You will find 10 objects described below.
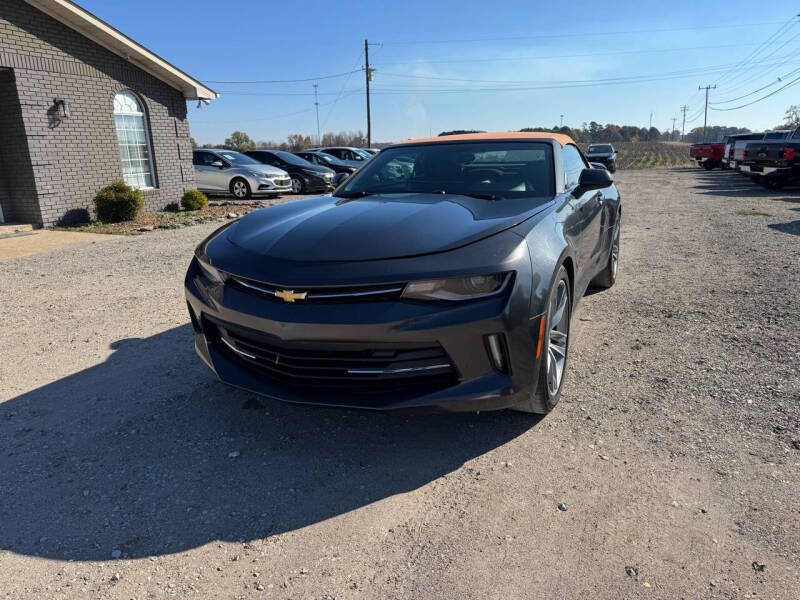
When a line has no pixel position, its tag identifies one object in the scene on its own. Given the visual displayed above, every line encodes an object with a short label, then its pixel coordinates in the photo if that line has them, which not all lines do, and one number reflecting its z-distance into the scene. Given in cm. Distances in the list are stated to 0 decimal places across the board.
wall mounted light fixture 1055
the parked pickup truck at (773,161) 1477
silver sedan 1584
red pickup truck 3058
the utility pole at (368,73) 4082
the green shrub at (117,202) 1119
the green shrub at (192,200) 1331
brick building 1005
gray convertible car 241
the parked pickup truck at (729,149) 2580
